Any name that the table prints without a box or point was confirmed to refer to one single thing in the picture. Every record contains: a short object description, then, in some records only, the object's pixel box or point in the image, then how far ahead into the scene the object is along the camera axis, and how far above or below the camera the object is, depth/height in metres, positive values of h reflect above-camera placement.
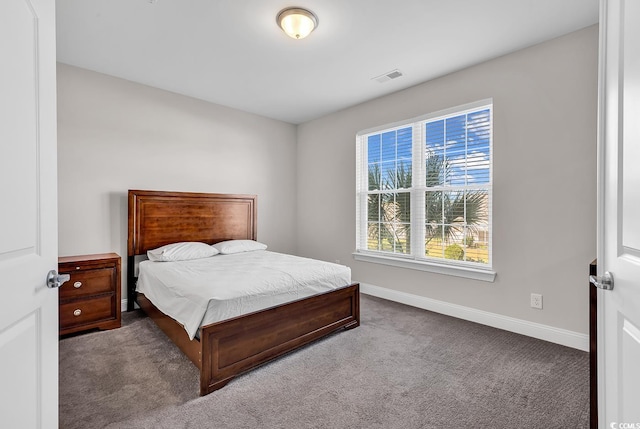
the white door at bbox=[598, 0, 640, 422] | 0.88 -0.01
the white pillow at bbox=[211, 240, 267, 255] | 3.77 -0.44
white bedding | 2.06 -0.57
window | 3.14 +0.23
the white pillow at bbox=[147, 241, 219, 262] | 3.29 -0.45
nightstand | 2.74 -0.76
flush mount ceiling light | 2.26 +1.44
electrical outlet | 2.72 -0.79
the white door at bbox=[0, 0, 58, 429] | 0.90 -0.01
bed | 2.02 -0.79
